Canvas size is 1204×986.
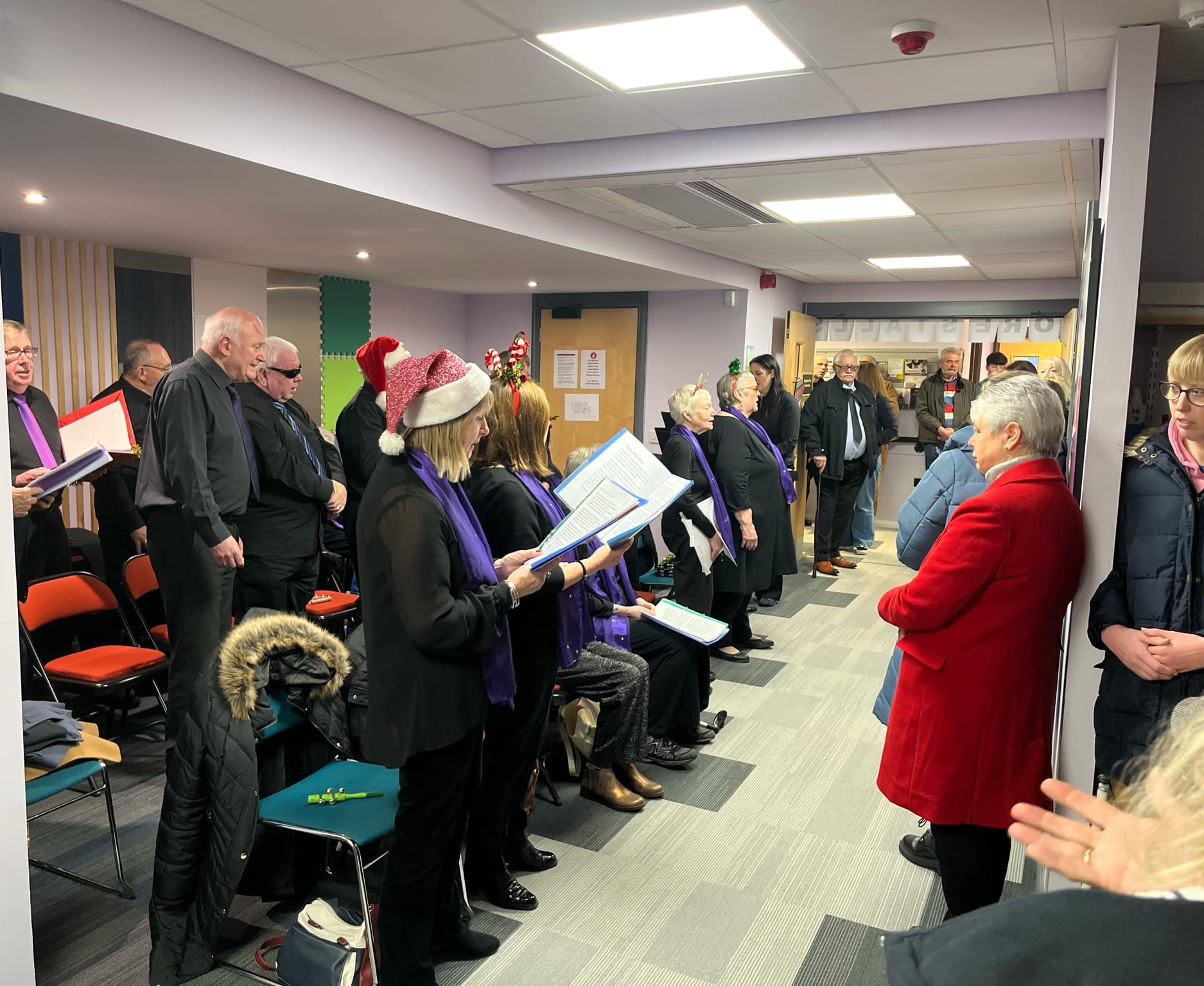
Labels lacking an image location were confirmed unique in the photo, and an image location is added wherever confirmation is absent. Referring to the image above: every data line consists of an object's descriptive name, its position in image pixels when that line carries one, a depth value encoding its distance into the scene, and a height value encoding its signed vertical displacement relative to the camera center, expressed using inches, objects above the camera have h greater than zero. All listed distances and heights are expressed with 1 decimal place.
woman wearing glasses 74.4 -15.6
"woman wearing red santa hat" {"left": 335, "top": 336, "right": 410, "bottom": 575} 169.8 -10.8
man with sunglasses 138.0 -21.1
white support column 87.6 +8.5
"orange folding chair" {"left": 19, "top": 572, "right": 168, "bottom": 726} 124.5 -41.7
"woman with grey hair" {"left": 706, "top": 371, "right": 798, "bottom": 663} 179.2 -24.1
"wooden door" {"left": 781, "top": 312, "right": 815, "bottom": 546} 307.1 +12.1
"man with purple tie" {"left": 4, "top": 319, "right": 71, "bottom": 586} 138.7 -11.7
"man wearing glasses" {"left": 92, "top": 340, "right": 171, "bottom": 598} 162.9 -26.8
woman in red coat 74.3 -20.6
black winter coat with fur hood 83.7 -40.2
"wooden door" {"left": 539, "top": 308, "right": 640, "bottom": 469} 324.2 +7.4
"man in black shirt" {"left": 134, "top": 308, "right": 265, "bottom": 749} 123.2 -15.6
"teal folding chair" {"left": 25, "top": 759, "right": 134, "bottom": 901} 89.1 -42.0
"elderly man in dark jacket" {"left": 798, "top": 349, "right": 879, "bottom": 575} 280.7 -14.5
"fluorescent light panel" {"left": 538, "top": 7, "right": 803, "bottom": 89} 100.3 +41.5
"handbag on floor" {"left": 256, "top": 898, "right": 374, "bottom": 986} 82.8 -53.4
